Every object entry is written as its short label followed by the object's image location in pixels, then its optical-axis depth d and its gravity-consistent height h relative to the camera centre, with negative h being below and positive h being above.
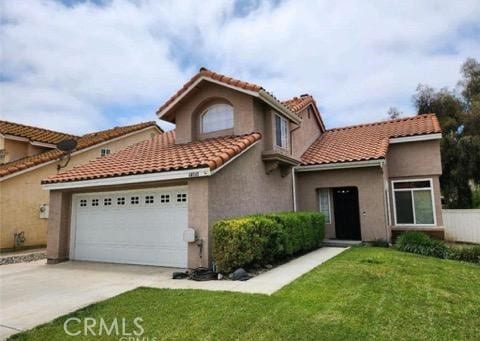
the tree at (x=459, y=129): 22.73 +5.80
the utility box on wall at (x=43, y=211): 16.86 +0.14
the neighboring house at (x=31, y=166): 15.61 +2.50
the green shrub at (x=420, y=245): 12.37 -1.48
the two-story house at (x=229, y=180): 10.84 +1.16
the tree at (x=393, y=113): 32.00 +9.23
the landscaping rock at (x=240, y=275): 8.60 -1.71
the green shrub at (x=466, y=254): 11.68 -1.70
